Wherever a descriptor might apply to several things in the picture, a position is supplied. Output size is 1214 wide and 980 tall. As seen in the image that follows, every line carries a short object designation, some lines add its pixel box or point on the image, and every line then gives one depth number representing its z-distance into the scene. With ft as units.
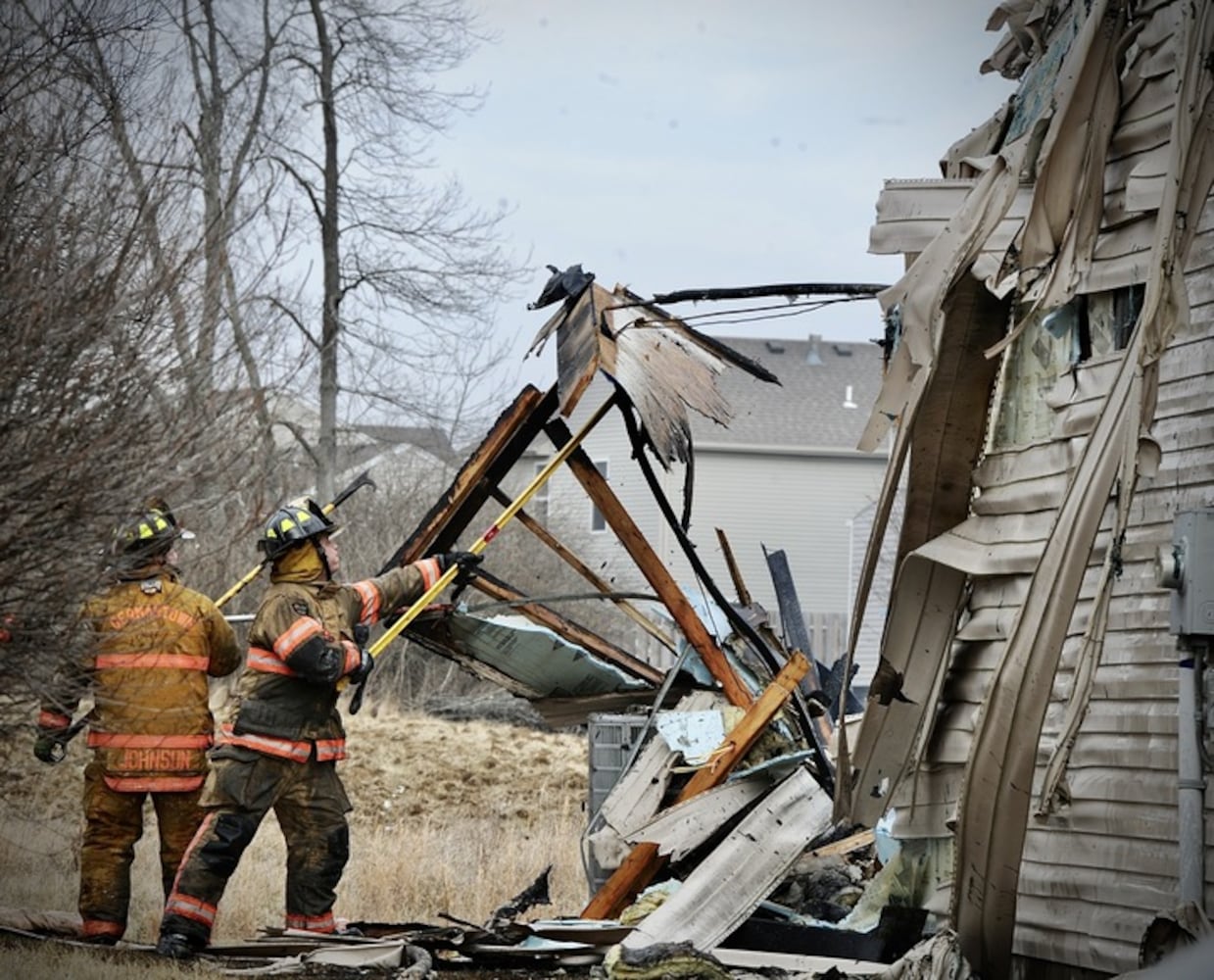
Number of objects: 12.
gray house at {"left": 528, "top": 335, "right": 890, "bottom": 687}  236.25
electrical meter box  37.36
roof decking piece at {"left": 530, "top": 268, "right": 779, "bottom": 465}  58.44
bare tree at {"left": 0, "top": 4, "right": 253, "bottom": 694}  42.79
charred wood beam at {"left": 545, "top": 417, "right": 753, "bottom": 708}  61.26
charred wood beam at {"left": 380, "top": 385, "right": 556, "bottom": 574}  61.50
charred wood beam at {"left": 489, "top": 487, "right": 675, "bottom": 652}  63.12
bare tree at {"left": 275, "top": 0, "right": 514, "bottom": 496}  152.28
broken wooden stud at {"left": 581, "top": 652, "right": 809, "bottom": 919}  56.06
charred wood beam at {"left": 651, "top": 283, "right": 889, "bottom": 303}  55.96
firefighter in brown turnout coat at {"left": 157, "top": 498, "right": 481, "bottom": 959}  52.62
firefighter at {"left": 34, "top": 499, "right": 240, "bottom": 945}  55.06
